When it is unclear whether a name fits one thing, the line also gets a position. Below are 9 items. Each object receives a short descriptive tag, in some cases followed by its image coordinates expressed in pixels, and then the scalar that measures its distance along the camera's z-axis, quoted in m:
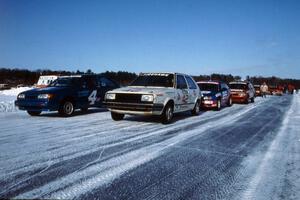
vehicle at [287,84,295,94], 57.67
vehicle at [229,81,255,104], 20.12
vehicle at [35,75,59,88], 30.48
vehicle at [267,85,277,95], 43.10
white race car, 8.75
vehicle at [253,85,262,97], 34.68
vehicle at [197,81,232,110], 14.66
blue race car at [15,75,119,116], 10.28
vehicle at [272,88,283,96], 42.14
